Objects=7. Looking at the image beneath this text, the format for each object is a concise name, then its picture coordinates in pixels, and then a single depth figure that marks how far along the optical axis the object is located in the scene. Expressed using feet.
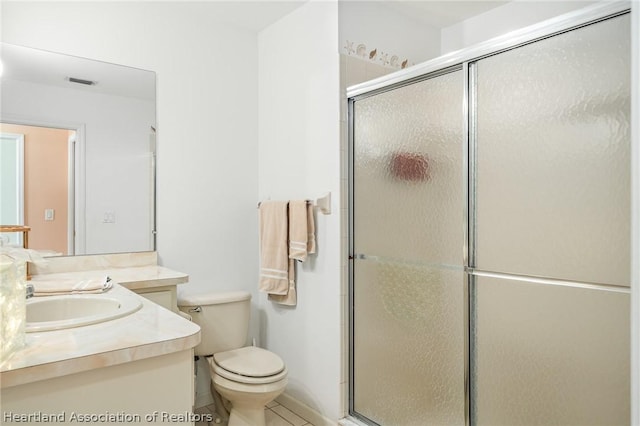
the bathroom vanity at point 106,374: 2.88
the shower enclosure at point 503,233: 4.46
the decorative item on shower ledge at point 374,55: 7.73
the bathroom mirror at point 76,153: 6.91
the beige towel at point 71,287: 5.19
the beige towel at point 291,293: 8.40
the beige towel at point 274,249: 8.24
